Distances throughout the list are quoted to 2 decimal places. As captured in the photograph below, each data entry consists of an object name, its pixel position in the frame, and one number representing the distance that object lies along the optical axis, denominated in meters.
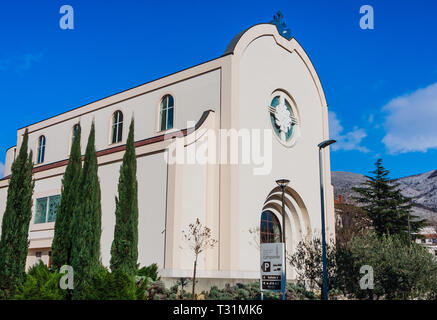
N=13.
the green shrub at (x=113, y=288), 12.20
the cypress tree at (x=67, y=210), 14.74
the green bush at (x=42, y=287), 11.97
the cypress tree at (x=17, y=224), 14.30
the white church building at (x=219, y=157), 18.75
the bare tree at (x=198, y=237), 18.28
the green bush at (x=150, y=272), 16.86
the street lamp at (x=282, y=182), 17.06
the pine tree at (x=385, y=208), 36.44
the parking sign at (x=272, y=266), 13.13
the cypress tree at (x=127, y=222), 15.28
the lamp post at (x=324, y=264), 14.28
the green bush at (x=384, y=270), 15.56
